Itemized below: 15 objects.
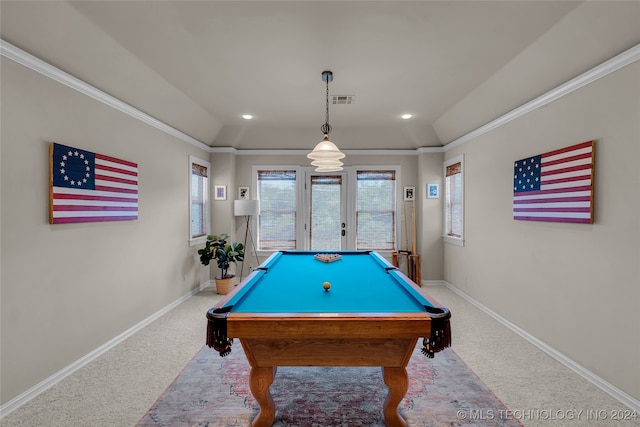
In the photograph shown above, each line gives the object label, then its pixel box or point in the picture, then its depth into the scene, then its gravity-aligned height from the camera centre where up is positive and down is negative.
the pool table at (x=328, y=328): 1.54 -0.60
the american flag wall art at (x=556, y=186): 2.47 +0.23
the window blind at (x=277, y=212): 5.70 -0.04
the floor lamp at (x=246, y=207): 5.16 +0.05
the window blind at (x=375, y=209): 5.66 +0.02
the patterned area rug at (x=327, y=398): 1.97 -1.37
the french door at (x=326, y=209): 5.68 +0.02
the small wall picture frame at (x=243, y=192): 5.58 +0.33
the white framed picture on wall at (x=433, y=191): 5.40 +0.34
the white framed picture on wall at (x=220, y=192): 5.39 +0.31
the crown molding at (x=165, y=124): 2.12 +1.08
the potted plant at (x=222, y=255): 4.73 -0.72
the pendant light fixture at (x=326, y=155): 2.83 +0.52
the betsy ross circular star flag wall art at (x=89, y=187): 2.43 +0.21
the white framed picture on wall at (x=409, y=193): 5.56 +0.32
